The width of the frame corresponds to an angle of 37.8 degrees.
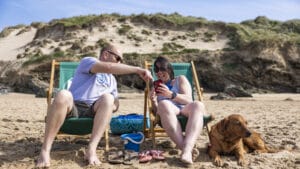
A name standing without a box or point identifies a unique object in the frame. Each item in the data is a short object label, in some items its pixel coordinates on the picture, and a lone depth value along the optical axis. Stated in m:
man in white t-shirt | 4.00
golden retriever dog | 4.22
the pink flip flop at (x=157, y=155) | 4.22
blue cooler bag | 5.23
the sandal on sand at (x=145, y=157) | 4.15
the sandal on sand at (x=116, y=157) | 4.11
